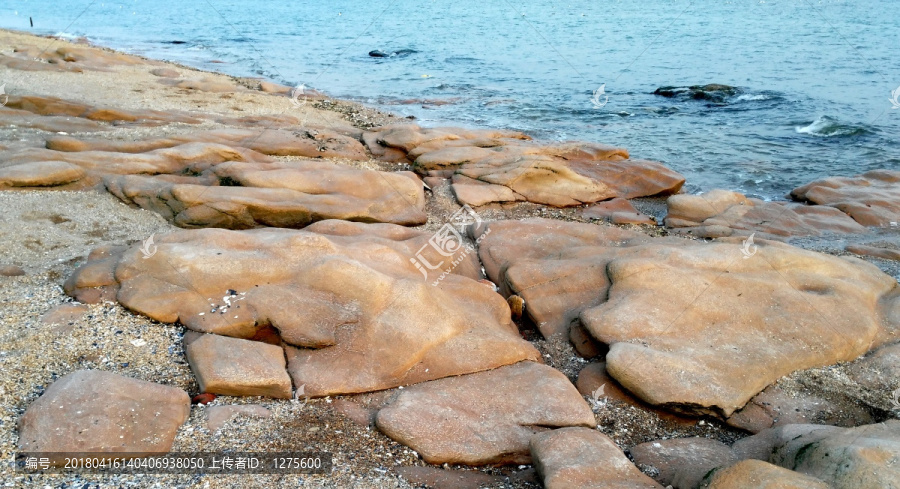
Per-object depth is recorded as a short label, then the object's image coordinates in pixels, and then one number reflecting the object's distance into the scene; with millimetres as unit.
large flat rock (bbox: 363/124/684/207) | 10281
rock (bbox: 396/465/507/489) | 4008
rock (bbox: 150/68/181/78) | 18297
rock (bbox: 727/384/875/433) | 4922
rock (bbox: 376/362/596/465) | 4277
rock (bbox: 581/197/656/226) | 9934
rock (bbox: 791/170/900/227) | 10258
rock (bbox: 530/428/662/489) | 3734
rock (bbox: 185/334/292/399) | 4609
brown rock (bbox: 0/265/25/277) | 6070
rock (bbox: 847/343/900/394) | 5234
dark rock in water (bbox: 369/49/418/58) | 27844
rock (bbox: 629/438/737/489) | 4066
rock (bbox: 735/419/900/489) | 3402
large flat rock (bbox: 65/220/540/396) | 5043
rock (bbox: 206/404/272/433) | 4301
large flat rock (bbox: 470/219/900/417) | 5093
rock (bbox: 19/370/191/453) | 3850
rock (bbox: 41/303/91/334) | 5156
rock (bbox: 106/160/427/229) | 7773
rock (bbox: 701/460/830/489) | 3367
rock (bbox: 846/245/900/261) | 8438
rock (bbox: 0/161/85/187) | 7961
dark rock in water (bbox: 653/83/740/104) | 19531
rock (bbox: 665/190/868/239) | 9660
